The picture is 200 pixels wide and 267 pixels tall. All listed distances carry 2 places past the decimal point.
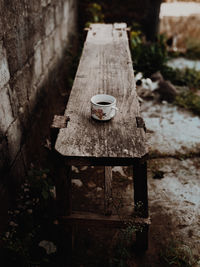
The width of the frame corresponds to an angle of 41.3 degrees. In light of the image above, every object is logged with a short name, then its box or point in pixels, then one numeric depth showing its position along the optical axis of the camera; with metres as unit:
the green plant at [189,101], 3.97
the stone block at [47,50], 3.19
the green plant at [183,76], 4.62
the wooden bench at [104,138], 1.56
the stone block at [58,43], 3.78
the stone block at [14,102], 2.21
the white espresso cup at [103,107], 1.73
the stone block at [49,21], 3.20
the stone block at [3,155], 2.06
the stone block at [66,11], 4.25
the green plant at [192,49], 5.70
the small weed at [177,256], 2.01
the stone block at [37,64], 2.83
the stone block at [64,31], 4.21
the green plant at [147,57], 4.72
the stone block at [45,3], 2.99
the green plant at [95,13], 5.33
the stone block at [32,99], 2.73
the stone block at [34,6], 2.55
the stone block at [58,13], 3.74
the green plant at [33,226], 1.97
